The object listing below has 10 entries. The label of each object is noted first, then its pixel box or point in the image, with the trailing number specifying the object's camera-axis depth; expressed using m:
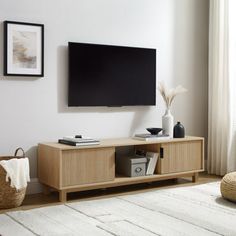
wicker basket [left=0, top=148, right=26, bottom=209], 3.52
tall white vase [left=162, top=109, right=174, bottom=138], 4.58
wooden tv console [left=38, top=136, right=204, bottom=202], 3.78
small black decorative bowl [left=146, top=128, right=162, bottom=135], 4.50
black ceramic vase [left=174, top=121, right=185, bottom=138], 4.61
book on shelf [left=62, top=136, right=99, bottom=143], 3.86
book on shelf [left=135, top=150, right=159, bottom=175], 4.36
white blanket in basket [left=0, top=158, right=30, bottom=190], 3.50
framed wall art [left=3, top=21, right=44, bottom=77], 3.92
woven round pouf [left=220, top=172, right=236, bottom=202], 3.60
